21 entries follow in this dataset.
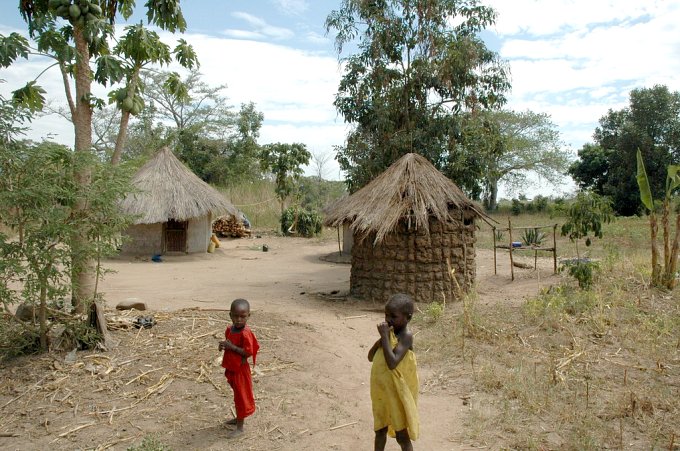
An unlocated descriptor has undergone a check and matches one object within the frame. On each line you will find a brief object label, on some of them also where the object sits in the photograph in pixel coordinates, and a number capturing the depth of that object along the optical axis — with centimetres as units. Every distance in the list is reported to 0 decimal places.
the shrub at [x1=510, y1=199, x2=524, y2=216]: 2993
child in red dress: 376
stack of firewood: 2180
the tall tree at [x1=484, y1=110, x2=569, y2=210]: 3416
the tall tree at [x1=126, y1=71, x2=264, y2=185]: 2738
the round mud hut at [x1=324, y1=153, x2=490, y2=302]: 867
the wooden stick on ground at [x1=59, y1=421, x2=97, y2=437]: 395
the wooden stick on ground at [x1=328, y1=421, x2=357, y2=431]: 409
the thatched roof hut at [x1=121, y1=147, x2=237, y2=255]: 1520
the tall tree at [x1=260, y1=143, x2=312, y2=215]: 2345
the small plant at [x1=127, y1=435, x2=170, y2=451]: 347
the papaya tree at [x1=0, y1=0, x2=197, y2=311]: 517
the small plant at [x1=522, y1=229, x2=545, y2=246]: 1612
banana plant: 862
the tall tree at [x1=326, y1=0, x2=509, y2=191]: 1180
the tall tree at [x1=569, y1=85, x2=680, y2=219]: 2289
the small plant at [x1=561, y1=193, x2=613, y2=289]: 1013
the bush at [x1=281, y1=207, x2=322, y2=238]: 2242
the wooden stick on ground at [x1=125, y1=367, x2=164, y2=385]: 482
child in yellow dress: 315
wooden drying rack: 1112
